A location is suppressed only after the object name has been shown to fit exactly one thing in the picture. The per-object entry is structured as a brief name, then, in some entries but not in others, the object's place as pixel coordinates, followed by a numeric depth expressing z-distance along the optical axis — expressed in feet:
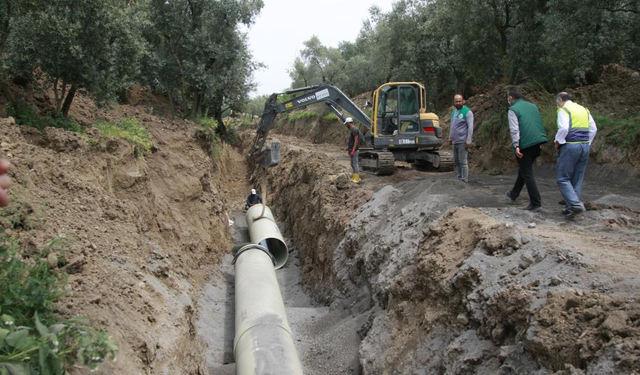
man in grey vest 33.07
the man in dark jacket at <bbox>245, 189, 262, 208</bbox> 58.97
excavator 48.75
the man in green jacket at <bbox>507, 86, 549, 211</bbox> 25.66
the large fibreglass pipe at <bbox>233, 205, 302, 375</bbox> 22.97
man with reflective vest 23.98
